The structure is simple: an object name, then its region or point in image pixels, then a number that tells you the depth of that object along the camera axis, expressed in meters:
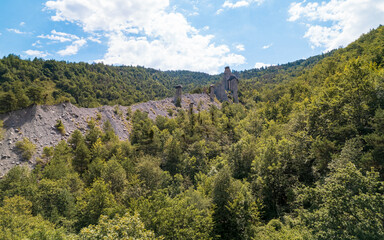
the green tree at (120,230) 11.09
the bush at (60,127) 43.97
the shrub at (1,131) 36.09
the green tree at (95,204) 22.59
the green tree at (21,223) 17.09
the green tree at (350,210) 10.81
